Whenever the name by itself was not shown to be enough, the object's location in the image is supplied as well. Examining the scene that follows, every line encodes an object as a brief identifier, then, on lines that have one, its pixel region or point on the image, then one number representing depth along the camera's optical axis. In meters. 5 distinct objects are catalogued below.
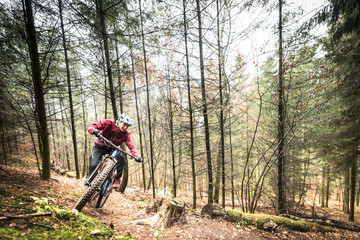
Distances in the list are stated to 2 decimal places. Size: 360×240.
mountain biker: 3.64
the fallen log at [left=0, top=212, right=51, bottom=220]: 1.14
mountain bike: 2.69
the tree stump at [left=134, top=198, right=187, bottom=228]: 3.43
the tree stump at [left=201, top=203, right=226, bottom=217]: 4.87
